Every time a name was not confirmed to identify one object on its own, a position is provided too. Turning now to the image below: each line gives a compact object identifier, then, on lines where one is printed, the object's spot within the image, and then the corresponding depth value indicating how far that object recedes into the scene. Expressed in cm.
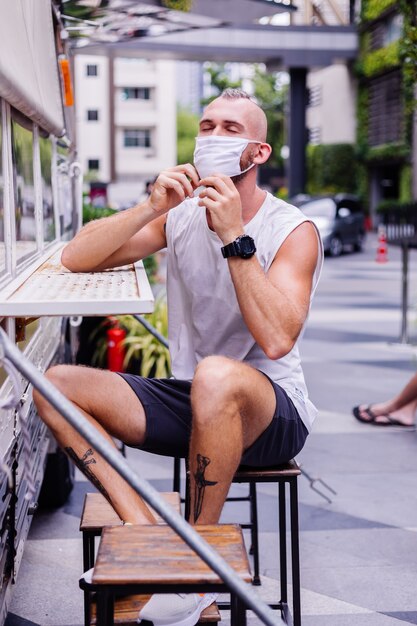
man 267
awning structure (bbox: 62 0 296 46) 796
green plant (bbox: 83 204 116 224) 818
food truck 278
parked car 2205
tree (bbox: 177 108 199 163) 8344
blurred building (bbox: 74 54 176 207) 7244
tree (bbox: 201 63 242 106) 4994
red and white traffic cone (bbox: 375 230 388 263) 1972
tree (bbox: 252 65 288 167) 5394
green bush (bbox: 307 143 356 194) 3634
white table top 242
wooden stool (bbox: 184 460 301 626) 292
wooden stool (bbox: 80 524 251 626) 216
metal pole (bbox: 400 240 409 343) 898
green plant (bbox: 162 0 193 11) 795
